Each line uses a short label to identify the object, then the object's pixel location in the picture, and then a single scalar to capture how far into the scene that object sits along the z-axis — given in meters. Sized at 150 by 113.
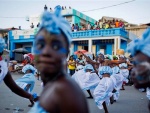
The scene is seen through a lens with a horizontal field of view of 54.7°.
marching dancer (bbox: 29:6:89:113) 0.82
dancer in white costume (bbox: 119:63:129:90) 7.28
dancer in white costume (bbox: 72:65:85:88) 5.46
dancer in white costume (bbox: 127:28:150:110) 1.12
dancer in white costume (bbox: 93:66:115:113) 3.90
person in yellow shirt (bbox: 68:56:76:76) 9.78
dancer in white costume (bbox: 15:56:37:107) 4.39
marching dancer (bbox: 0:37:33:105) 1.75
